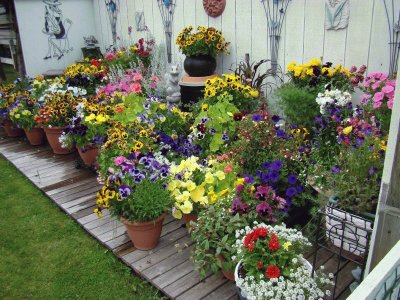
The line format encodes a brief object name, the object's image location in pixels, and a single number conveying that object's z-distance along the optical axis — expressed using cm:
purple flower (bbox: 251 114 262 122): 324
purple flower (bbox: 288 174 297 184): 287
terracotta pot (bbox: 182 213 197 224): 309
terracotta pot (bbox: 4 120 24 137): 575
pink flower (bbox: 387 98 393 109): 283
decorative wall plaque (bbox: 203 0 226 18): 504
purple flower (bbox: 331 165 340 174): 266
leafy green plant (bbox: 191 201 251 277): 249
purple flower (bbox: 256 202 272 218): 254
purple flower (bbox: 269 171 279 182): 285
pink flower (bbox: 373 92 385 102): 293
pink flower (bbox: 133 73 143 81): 497
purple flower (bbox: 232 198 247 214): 261
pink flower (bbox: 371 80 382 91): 311
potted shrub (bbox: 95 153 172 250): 282
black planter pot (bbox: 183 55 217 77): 501
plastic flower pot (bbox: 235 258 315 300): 213
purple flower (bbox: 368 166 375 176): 235
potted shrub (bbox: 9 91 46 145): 520
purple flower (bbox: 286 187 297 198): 281
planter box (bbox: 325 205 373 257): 240
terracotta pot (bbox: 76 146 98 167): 447
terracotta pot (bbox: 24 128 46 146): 536
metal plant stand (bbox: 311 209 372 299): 231
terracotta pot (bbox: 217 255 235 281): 254
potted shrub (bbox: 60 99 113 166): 422
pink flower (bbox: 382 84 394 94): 291
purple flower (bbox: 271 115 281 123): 330
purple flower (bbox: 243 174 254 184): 284
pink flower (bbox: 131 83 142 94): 435
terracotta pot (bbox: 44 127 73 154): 488
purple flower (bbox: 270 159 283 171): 286
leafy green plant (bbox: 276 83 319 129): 355
